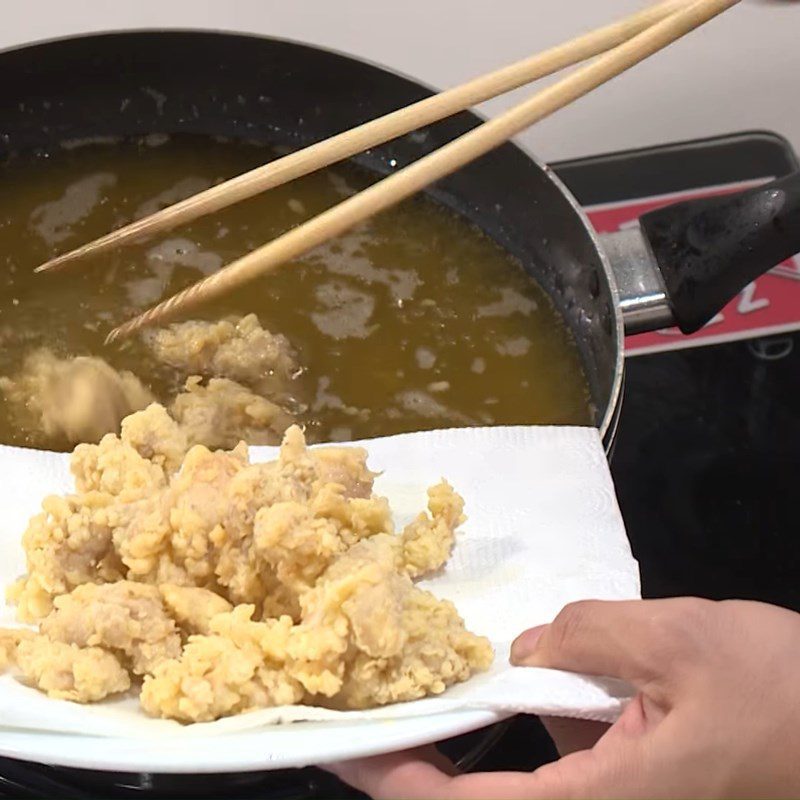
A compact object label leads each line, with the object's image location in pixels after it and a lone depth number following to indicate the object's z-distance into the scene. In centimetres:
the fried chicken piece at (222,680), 49
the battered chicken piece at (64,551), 52
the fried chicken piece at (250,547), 51
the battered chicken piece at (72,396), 59
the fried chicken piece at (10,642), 51
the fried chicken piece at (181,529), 51
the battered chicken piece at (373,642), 49
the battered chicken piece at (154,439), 56
